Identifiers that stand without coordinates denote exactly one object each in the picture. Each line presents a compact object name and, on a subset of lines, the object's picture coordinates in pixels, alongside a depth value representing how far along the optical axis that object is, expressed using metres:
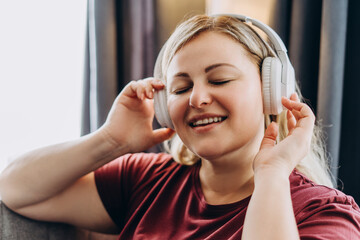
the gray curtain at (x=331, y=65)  1.24
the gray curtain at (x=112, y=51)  1.48
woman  0.77
